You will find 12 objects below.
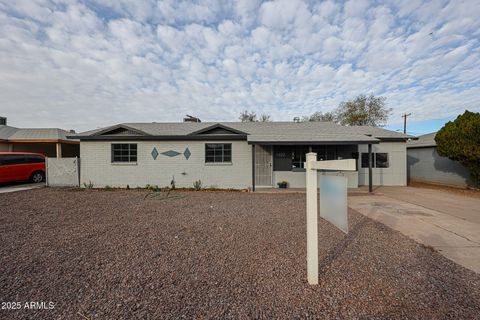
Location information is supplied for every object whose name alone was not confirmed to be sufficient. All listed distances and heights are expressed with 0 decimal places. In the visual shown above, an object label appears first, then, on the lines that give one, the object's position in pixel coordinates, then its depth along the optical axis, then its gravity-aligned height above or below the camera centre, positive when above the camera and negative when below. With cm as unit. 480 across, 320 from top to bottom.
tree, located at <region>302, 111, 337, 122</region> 3209 +694
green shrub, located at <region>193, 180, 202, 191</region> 1127 -137
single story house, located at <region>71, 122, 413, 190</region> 1135 +9
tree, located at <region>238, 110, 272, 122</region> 3675 +739
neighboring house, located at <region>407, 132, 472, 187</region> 1153 -61
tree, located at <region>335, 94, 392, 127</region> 2833 +629
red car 1118 -32
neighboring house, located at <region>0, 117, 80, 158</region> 1708 +166
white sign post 267 -73
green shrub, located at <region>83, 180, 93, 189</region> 1146 -137
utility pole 3165 +556
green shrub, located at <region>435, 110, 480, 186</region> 934 +73
